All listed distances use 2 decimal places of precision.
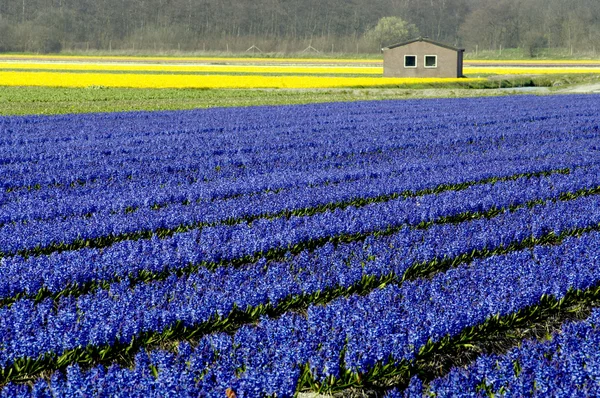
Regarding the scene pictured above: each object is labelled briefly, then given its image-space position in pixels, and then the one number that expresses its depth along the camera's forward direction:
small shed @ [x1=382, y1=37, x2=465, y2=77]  99.25
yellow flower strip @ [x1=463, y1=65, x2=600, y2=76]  121.27
